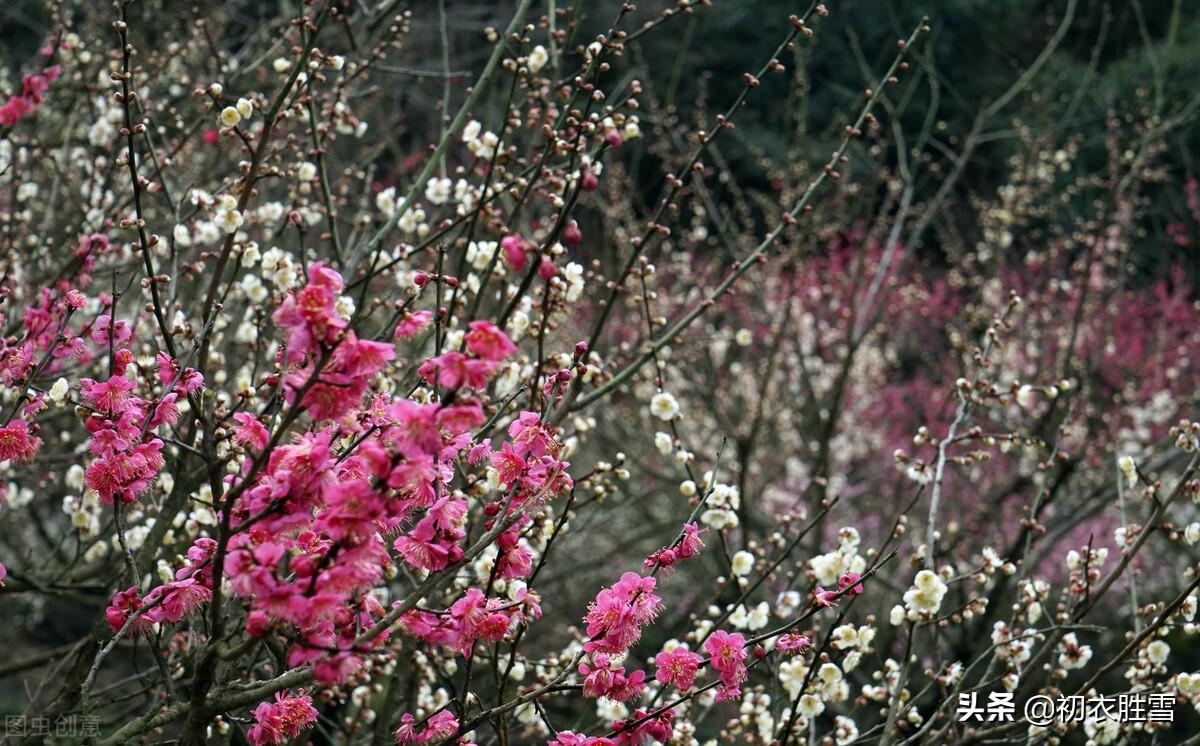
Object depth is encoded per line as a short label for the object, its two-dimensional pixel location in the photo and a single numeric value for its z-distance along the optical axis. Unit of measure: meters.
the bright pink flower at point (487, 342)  1.33
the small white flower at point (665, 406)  1.85
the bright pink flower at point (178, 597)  1.43
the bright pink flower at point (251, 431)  1.42
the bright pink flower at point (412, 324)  1.42
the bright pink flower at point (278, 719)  1.45
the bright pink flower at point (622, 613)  1.45
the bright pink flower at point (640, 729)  1.47
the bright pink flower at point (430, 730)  1.50
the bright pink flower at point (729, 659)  1.49
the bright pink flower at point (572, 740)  1.45
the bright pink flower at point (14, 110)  1.95
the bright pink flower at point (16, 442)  1.52
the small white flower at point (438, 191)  1.98
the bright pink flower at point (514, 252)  1.33
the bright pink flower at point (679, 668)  1.50
